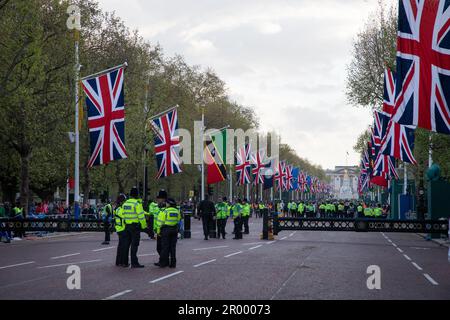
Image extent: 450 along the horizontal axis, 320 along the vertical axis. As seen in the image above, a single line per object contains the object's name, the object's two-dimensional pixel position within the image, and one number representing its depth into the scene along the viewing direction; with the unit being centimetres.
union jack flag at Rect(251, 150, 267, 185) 6469
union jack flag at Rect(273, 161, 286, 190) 7862
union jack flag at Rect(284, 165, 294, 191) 8456
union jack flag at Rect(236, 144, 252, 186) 5344
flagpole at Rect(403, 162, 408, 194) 4844
